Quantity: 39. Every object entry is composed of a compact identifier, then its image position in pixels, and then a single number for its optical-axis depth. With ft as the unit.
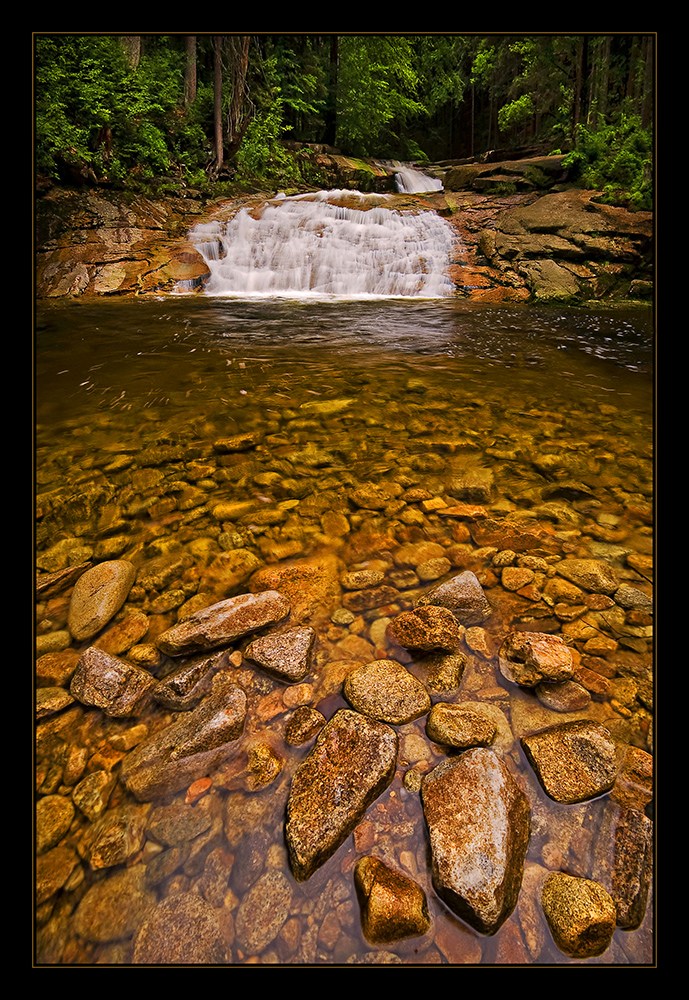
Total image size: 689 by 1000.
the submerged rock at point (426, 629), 6.22
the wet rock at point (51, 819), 4.54
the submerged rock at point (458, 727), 5.10
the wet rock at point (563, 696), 5.62
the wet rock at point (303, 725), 5.25
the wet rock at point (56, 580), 7.41
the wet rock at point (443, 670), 5.81
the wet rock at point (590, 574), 7.45
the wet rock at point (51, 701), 5.60
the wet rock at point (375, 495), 9.71
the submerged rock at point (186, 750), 4.87
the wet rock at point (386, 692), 5.44
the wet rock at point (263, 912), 3.85
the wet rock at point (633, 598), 7.07
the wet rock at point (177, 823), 4.50
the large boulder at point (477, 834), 3.84
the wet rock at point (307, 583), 7.12
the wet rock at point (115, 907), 3.91
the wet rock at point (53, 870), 4.20
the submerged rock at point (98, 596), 6.71
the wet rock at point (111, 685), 5.64
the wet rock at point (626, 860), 3.89
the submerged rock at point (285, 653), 5.97
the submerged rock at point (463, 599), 6.90
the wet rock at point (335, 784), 4.26
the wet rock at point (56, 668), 5.94
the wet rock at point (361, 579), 7.62
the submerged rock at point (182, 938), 3.84
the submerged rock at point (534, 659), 5.79
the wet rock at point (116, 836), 4.36
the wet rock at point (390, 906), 3.79
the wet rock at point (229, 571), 7.66
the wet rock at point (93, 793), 4.70
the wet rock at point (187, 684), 5.73
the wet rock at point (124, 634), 6.48
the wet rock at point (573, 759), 4.66
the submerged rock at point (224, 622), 6.30
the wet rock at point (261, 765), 4.86
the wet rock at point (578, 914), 3.72
